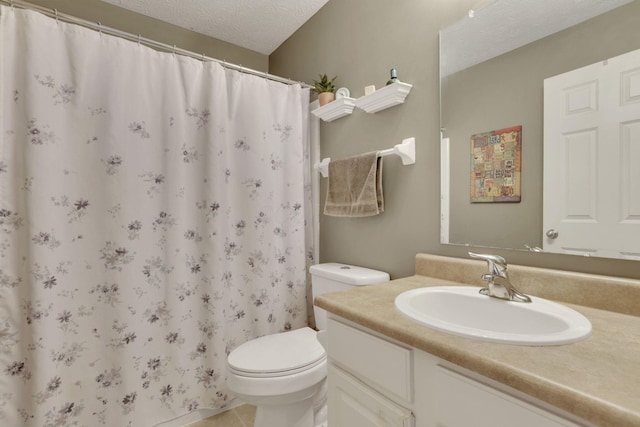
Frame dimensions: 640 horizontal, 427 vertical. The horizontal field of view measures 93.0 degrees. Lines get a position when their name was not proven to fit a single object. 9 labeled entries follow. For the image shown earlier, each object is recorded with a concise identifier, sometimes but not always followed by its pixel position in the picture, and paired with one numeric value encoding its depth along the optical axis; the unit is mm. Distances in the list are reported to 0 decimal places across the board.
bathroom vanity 493
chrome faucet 901
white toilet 1203
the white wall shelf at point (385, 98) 1382
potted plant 1793
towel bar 1377
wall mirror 842
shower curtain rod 1231
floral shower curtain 1235
